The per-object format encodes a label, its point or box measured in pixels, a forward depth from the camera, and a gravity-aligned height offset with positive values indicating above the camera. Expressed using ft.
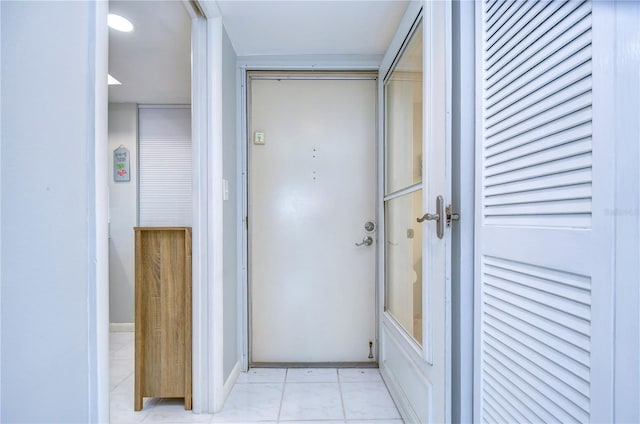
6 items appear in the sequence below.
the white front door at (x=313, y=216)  7.88 -0.15
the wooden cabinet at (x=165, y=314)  5.85 -1.86
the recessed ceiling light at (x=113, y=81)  8.76 +3.52
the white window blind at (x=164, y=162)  10.55 +1.56
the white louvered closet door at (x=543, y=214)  2.09 -0.04
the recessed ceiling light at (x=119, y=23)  6.14 +3.62
